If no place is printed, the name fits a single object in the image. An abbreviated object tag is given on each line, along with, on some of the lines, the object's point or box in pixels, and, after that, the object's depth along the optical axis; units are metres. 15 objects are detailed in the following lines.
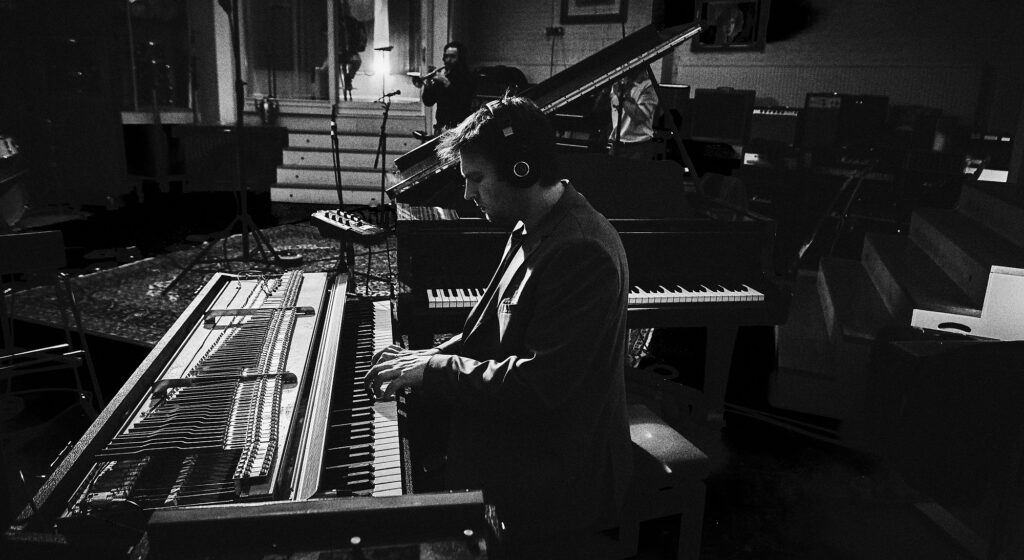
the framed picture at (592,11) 10.91
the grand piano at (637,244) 2.87
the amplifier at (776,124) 7.66
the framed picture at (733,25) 9.08
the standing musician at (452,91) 8.20
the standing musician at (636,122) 6.29
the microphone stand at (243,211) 5.11
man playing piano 1.46
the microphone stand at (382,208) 7.12
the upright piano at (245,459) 0.84
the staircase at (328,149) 10.01
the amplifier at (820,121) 7.15
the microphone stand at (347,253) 4.56
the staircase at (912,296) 3.15
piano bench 1.92
